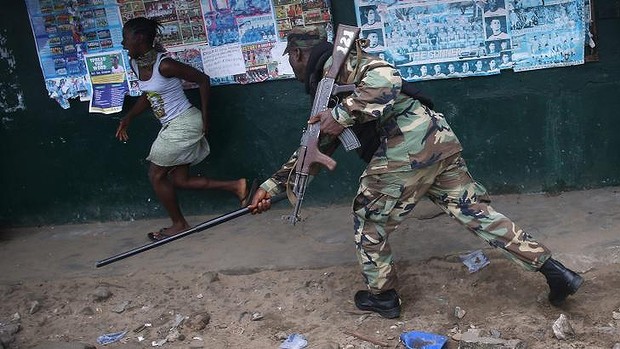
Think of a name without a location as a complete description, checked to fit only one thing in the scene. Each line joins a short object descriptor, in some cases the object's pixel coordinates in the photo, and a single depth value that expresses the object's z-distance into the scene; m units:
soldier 3.61
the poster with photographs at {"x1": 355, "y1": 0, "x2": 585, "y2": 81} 4.79
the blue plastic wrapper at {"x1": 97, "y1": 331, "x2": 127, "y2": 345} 4.23
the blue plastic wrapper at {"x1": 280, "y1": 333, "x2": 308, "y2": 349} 3.88
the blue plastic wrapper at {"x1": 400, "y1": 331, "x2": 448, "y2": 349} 3.66
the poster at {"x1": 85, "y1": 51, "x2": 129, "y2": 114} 5.46
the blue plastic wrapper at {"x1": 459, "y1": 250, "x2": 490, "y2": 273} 4.23
